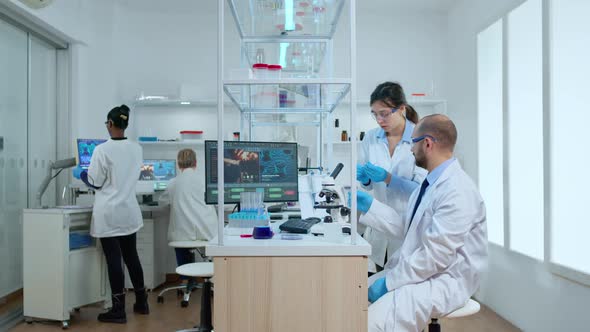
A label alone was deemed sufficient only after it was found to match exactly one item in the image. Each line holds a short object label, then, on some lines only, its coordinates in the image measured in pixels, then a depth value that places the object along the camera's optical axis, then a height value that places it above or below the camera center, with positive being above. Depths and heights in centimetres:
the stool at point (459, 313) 169 -53
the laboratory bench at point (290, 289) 165 -43
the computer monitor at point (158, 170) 493 -2
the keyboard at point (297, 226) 188 -24
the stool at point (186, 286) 380 -99
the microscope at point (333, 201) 225 -17
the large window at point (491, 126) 379 +34
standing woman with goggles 234 +2
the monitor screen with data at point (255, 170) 232 -1
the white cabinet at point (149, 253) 419 -77
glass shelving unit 172 +74
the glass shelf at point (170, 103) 503 +71
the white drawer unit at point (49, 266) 323 -69
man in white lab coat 163 -33
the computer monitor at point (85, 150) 368 +14
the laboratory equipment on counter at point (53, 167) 351 +1
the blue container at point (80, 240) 342 -54
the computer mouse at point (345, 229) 192 -26
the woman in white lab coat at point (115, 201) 336 -24
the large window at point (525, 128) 318 +28
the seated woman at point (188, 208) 389 -34
